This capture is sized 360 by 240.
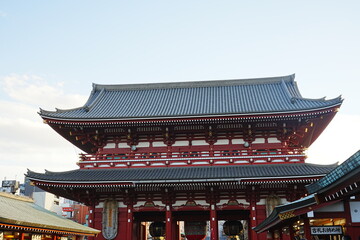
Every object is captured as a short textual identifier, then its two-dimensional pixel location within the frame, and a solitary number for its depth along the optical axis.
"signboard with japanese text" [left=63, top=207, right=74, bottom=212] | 73.45
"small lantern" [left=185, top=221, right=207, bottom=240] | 24.89
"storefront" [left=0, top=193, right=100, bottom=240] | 14.65
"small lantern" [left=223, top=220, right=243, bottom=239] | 24.83
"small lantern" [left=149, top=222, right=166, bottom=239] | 25.27
